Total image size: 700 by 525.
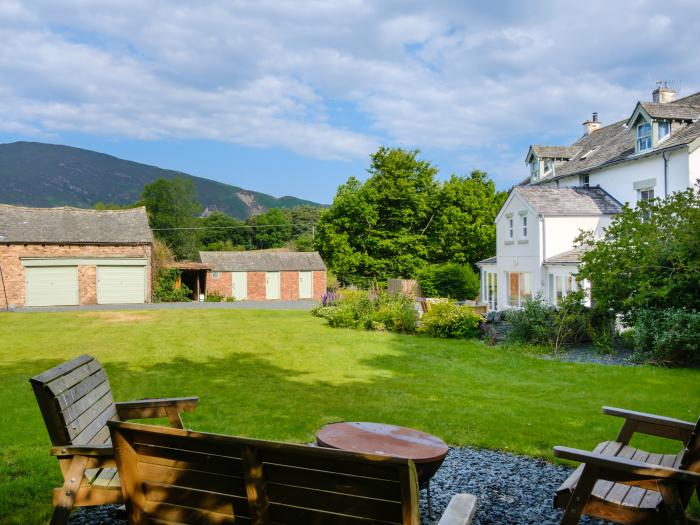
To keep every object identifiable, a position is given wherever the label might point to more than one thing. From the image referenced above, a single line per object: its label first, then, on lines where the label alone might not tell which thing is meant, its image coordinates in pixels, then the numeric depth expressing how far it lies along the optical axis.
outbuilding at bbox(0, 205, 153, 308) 34.56
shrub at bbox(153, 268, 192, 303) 38.83
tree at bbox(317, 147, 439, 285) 47.28
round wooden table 4.36
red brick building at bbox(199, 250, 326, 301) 45.91
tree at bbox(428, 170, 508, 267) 46.03
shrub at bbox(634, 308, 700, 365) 12.98
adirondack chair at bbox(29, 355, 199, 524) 3.55
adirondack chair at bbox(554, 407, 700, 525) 3.08
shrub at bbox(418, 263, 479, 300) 38.28
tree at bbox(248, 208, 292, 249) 96.81
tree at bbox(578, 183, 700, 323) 14.45
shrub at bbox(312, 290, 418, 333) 19.92
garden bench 2.54
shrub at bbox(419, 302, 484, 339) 18.36
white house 22.60
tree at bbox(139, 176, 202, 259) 75.25
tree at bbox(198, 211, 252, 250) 95.06
